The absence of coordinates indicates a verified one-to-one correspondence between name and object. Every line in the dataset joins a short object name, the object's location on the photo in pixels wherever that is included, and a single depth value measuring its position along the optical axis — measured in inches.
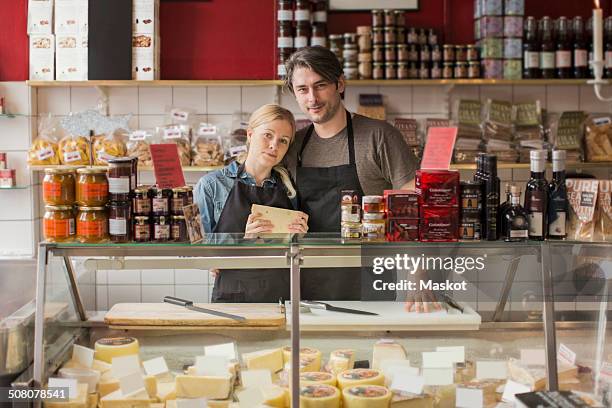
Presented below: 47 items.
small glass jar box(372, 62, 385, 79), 192.2
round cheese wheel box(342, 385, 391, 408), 95.0
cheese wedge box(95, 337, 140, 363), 99.3
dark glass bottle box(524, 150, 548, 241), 94.3
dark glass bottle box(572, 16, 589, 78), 194.1
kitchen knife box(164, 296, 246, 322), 102.1
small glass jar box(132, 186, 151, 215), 95.2
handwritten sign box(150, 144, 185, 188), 98.4
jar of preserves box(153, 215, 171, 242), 94.7
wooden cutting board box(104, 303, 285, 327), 101.7
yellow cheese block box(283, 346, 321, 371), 100.4
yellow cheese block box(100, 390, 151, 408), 96.0
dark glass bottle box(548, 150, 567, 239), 95.5
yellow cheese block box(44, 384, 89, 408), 95.0
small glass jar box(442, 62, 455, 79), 193.5
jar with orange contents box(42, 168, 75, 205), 94.7
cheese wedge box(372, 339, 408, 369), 100.8
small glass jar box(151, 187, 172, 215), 95.2
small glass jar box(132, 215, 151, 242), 94.7
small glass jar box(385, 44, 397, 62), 192.2
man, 126.2
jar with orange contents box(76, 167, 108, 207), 94.4
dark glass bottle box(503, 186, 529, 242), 93.9
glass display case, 94.0
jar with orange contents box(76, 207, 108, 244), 94.7
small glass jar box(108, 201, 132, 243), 94.4
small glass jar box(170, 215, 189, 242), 95.0
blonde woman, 123.8
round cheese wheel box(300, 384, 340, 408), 95.0
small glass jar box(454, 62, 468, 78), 193.6
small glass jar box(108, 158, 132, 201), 95.0
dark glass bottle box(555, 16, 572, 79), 194.5
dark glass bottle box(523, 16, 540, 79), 193.6
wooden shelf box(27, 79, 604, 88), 192.1
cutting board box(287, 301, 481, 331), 99.0
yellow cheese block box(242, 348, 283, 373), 100.5
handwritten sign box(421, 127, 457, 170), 98.2
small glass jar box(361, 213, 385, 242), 95.3
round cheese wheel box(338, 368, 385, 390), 97.8
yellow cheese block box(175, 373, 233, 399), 96.9
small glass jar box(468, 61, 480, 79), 193.3
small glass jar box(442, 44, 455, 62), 193.5
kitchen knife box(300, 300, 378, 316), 102.3
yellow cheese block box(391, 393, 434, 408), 95.8
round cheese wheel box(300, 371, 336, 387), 98.0
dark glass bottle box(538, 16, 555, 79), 193.9
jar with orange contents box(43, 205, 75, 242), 94.3
